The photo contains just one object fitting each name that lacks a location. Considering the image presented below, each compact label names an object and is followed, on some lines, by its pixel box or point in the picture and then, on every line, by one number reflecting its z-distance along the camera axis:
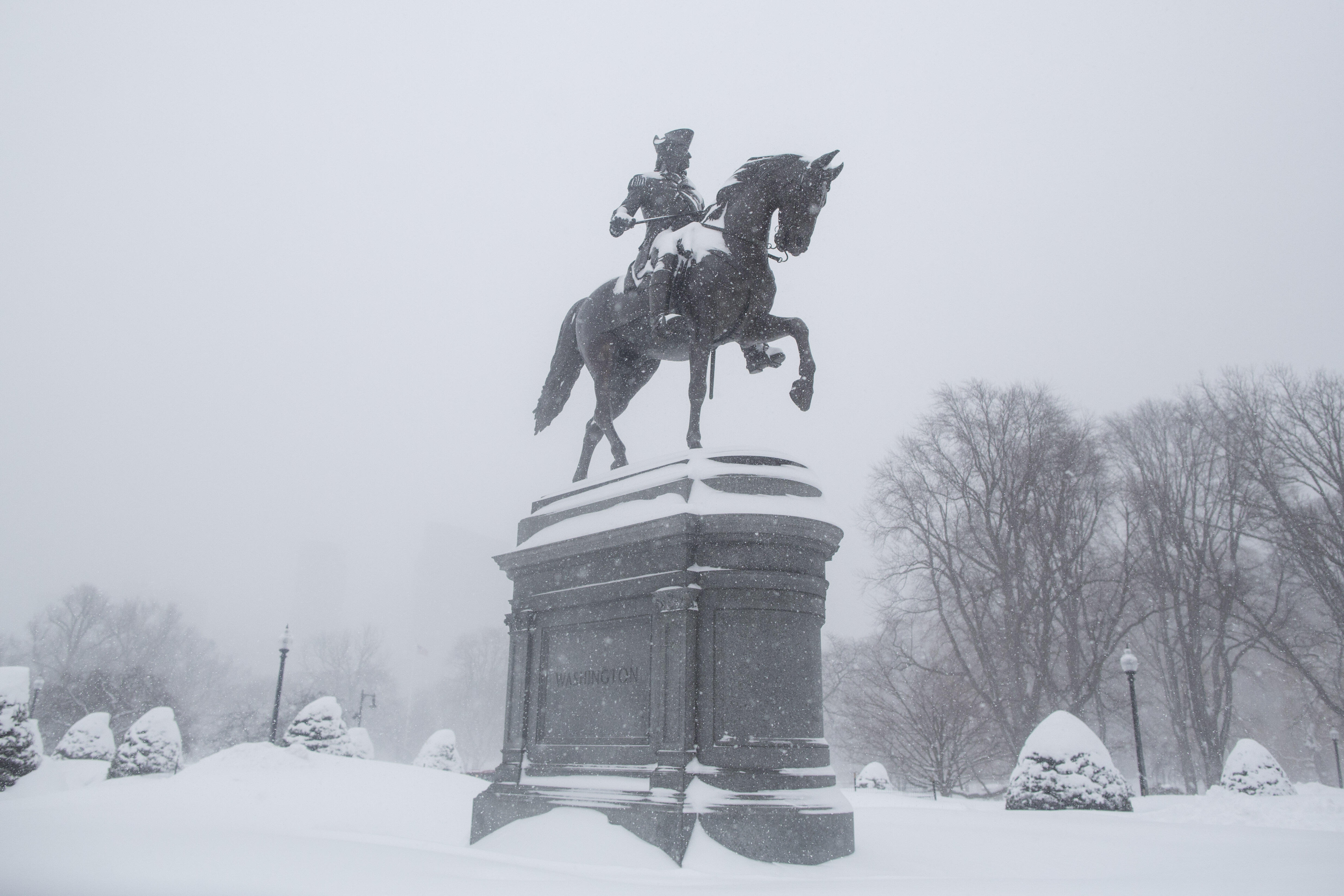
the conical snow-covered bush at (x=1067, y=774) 10.31
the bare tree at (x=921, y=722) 24.36
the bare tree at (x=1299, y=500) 22.64
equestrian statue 6.96
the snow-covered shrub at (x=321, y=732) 19.48
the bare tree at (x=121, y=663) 38.41
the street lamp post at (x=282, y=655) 21.17
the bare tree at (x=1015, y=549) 24.34
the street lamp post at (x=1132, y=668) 18.44
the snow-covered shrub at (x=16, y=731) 12.76
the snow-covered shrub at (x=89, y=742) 22.84
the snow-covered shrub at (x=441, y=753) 23.28
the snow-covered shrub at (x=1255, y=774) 15.66
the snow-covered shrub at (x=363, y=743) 22.73
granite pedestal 5.67
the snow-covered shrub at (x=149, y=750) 18.20
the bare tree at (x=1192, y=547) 25.19
